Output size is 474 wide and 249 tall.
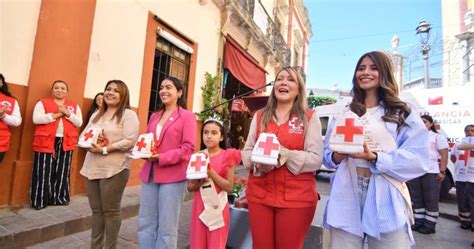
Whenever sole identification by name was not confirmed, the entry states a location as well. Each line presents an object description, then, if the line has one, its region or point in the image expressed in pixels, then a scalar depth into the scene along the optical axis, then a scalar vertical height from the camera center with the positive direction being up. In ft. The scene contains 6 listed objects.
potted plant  11.66 -2.04
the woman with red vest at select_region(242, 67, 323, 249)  6.30 -0.74
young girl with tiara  7.75 -1.71
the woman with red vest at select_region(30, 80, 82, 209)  12.78 -0.62
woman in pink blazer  8.33 -1.14
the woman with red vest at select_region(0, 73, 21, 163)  11.50 +0.56
